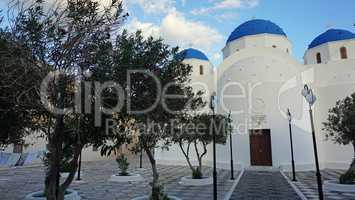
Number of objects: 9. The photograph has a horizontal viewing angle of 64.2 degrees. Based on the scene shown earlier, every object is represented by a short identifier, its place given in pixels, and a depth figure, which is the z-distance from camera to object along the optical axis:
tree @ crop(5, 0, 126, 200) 5.81
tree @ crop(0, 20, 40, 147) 5.58
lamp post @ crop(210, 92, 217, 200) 10.10
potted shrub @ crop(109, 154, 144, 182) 16.25
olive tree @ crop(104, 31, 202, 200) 7.11
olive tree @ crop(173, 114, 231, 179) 14.35
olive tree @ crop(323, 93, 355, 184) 13.00
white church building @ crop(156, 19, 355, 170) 21.41
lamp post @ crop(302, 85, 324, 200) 9.10
